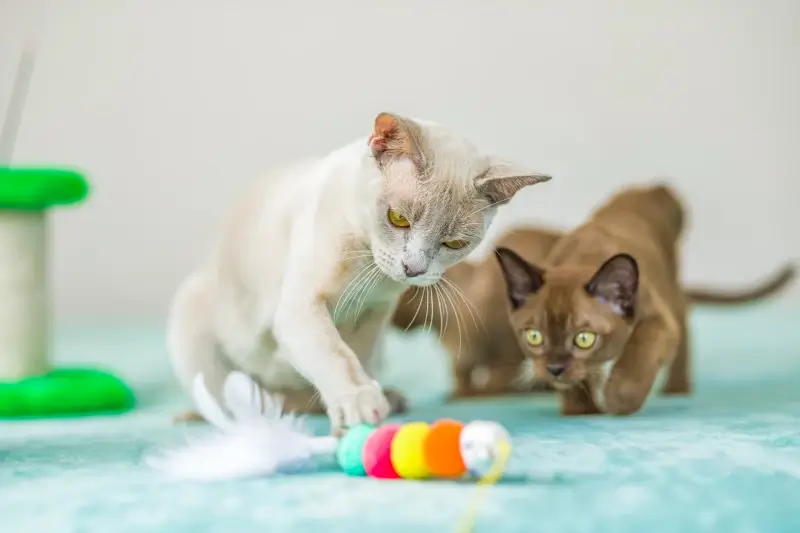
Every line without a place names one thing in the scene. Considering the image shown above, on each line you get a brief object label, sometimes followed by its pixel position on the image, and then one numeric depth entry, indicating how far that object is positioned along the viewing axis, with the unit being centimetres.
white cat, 133
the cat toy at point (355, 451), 108
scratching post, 182
